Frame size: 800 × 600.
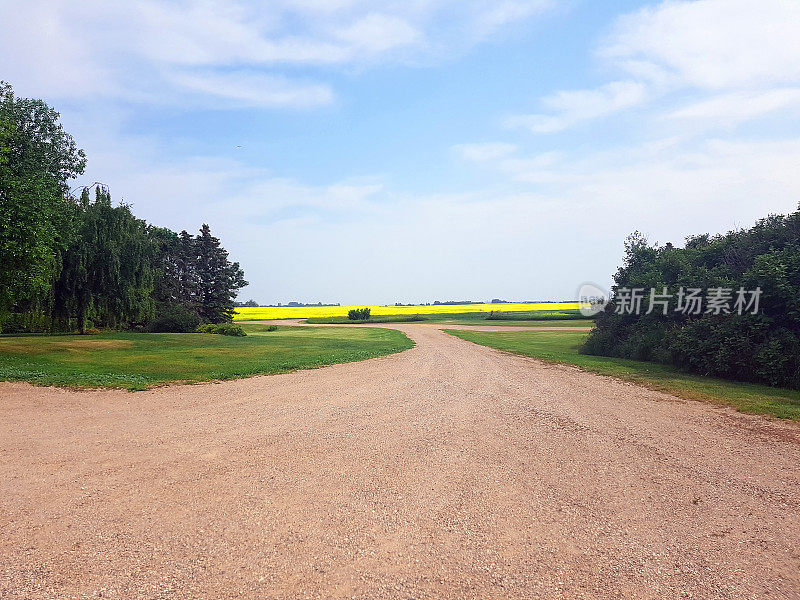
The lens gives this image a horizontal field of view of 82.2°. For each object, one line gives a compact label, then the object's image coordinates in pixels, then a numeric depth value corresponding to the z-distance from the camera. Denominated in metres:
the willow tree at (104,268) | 27.19
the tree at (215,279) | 48.19
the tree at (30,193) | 16.84
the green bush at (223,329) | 36.94
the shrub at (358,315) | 69.31
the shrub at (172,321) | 39.12
